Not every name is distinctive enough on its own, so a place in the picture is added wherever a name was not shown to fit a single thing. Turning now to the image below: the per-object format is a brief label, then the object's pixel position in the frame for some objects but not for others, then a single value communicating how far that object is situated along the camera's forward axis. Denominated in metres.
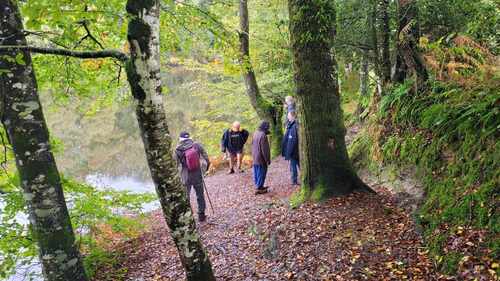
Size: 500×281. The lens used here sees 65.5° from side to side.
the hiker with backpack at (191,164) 8.32
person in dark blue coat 9.37
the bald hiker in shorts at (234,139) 13.58
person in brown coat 9.76
